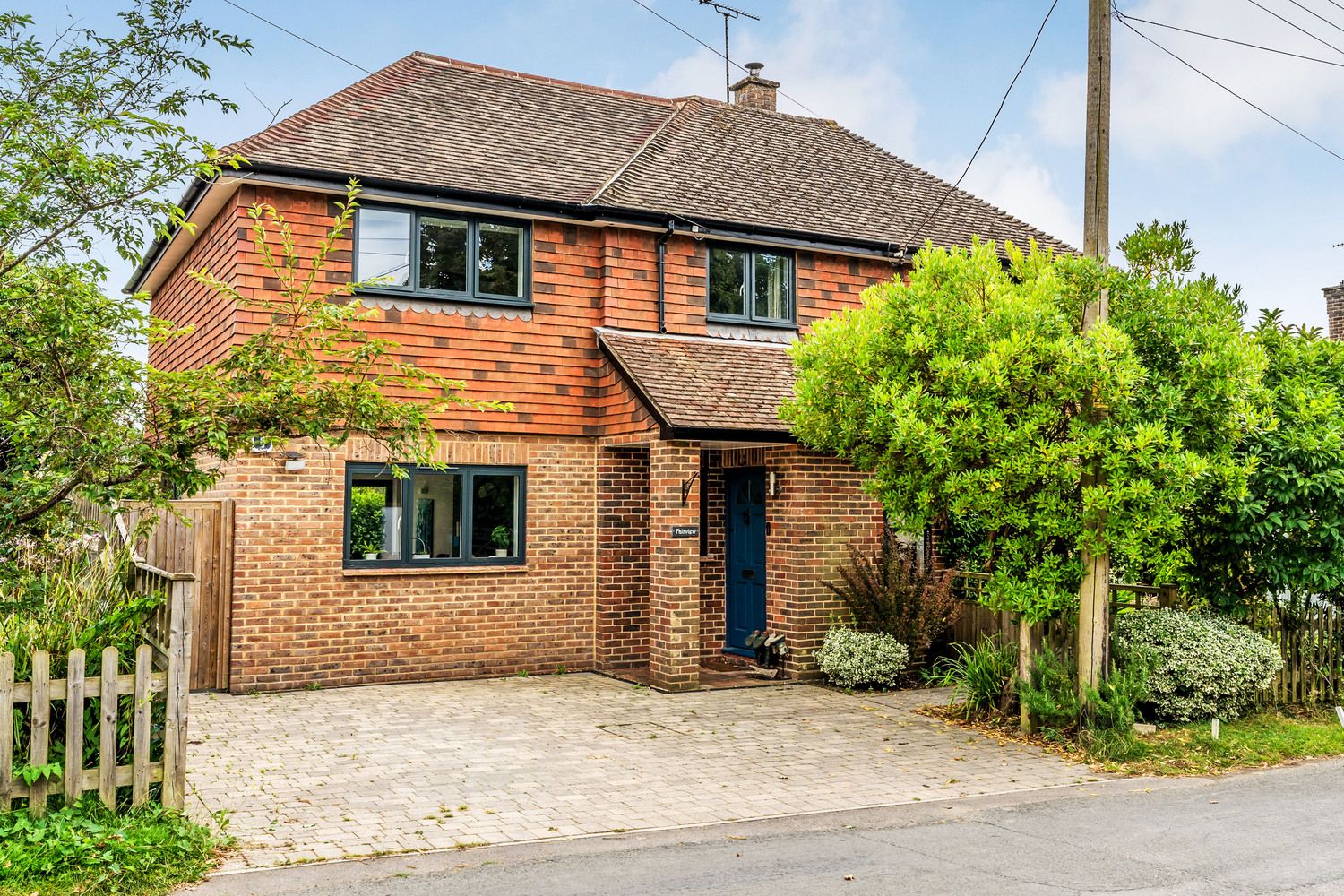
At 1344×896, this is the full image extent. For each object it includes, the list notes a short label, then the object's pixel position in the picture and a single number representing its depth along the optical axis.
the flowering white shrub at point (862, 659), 12.41
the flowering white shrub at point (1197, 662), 10.05
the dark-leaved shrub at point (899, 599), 12.80
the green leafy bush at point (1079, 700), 9.45
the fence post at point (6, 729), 5.95
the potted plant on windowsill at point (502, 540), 13.24
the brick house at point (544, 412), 12.20
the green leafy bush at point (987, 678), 10.72
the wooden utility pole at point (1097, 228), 9.70
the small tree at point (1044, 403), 9.04
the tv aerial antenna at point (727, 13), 19.30
